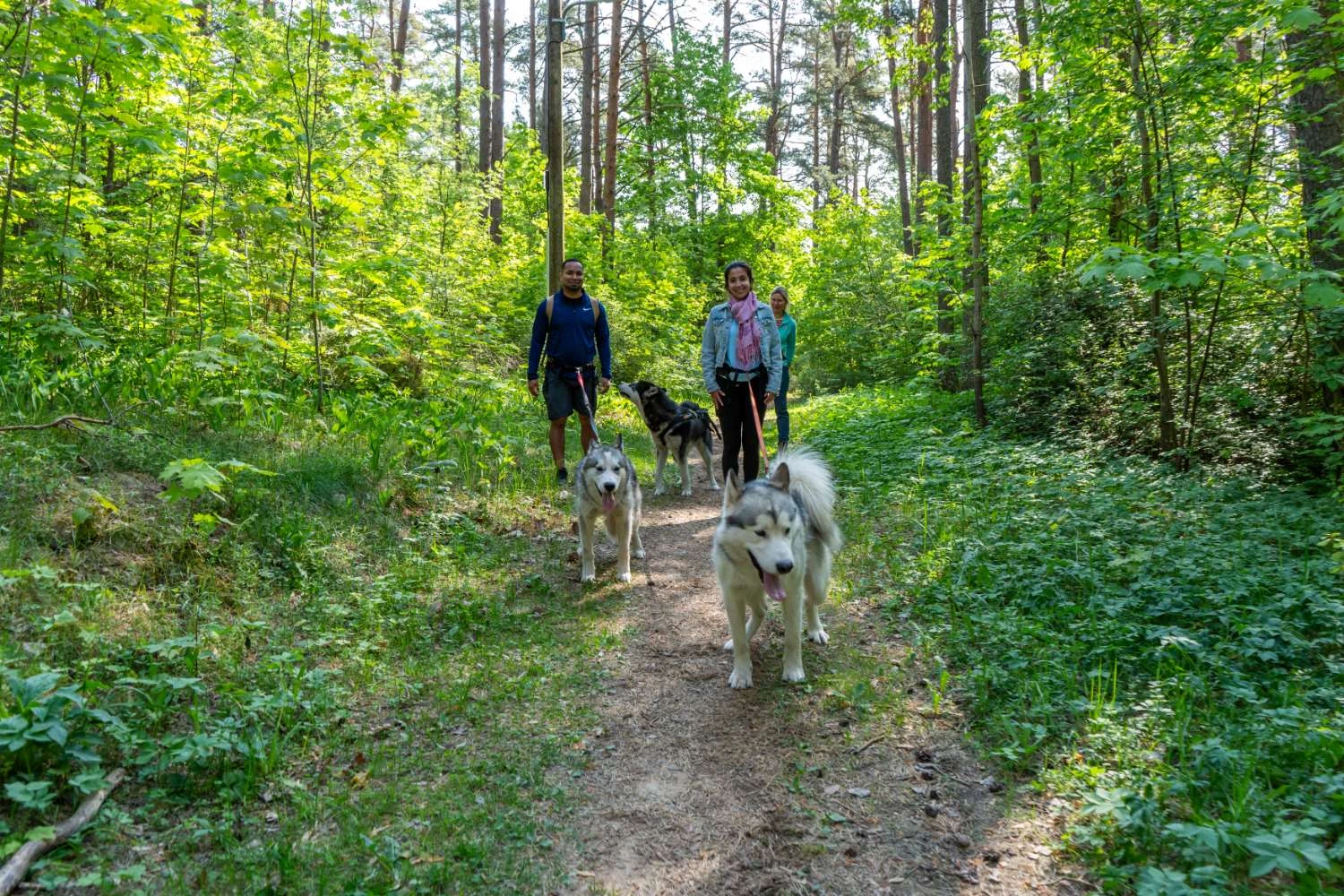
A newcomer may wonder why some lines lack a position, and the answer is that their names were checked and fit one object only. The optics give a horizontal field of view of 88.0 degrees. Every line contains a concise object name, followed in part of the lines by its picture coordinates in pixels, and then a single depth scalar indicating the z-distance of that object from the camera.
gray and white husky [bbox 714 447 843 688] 3.85
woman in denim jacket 6.23
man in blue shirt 7.58
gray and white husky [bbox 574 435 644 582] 5.73
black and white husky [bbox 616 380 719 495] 8.80
